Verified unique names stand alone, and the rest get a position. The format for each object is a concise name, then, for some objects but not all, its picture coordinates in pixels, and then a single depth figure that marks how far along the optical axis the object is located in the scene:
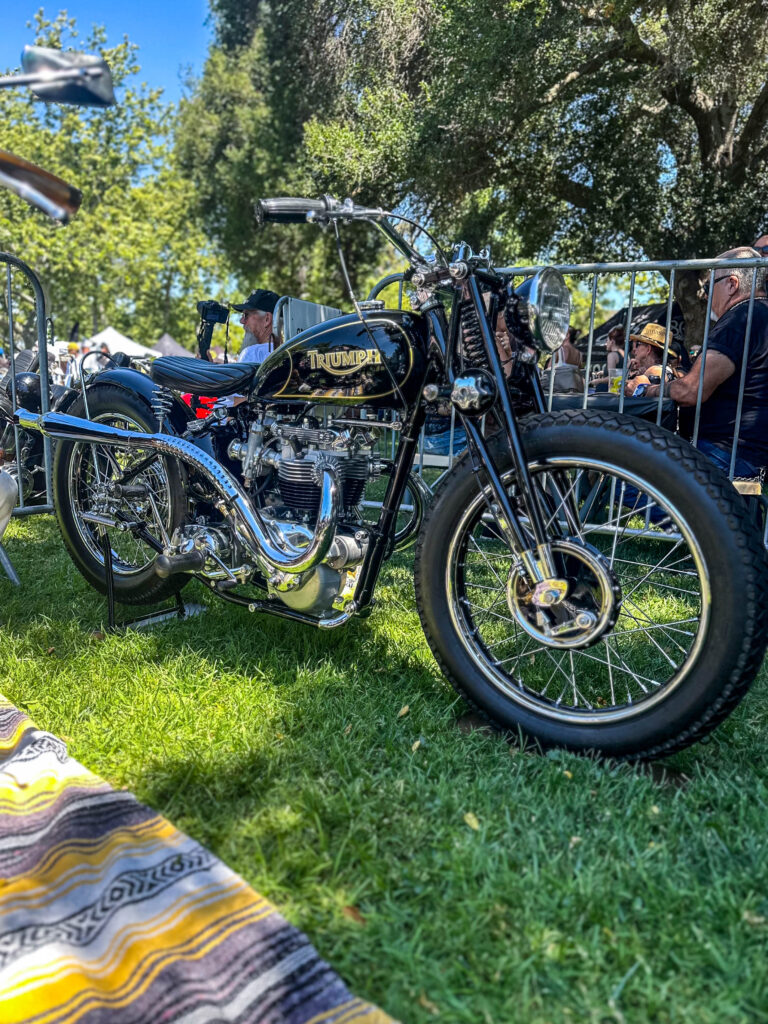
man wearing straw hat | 5.26
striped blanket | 1.41
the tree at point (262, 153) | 16.55
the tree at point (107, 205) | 26.12
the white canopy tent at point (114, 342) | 23.20
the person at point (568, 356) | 5.05
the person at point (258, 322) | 6.82
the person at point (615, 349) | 6.66
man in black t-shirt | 4.05
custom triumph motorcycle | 2.01
